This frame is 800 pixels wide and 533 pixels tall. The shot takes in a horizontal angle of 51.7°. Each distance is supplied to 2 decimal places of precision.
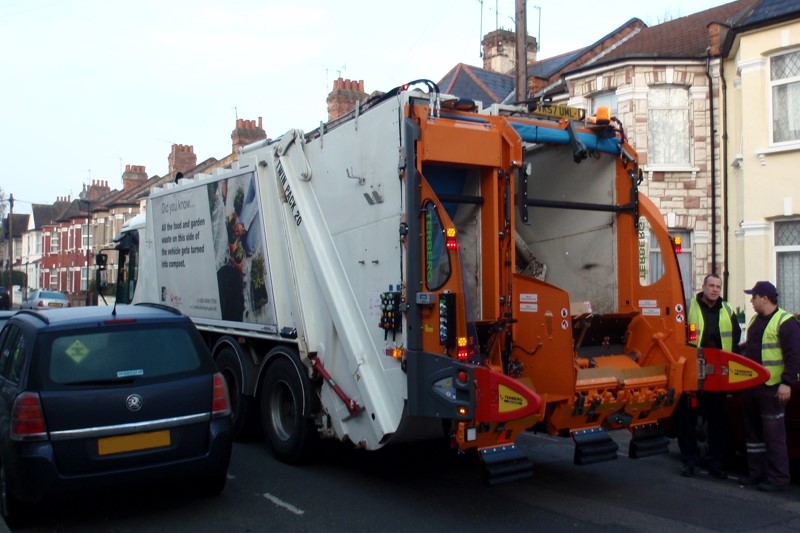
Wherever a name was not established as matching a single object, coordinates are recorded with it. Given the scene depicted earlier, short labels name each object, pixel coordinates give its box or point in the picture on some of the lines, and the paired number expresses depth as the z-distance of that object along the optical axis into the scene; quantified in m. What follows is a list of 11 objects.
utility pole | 13.08
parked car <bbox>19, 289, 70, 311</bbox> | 34.72
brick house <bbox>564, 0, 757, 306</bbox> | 16.98
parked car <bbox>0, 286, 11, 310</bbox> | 28.16
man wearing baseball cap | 6.69
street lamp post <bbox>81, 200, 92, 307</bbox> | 45.62
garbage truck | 5.76
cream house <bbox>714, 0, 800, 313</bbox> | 14.66
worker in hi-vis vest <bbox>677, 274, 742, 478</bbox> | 7.25
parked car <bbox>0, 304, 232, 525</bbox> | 5.49
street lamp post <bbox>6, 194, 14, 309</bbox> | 47.60
